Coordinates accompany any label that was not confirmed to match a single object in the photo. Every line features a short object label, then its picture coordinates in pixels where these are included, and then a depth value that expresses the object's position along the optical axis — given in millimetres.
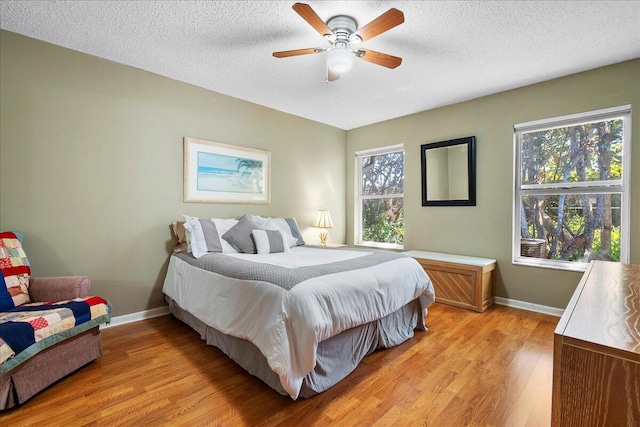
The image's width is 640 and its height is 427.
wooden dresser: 645
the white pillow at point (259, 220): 3488
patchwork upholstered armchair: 1641
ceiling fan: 2047
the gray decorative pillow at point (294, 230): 3771
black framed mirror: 3777
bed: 1701
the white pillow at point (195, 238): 2879
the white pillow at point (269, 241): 3109
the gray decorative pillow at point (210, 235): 2988
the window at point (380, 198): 4684
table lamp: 4523
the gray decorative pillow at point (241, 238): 3104
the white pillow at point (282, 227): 3515
